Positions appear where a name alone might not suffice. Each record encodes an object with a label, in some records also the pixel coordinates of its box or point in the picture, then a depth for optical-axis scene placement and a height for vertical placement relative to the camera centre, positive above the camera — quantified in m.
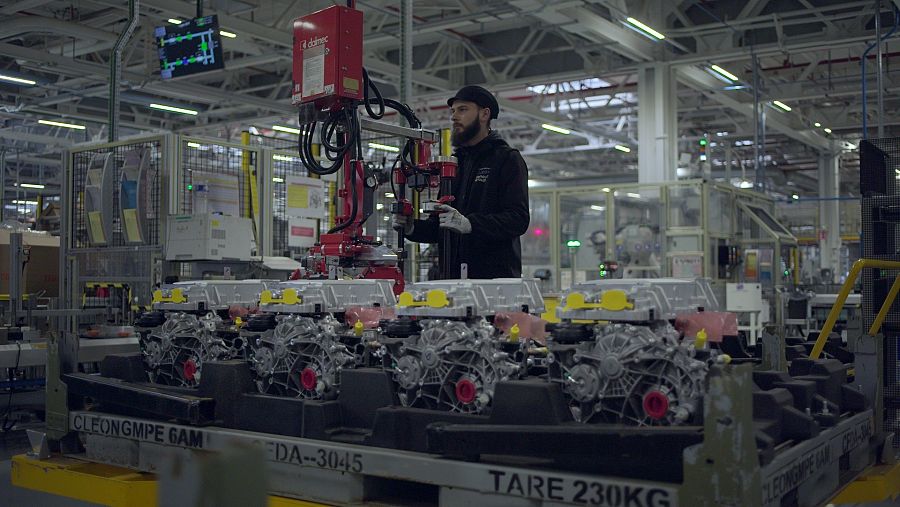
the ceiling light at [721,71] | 13.98 +3.27
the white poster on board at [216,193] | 6.66 +0.64
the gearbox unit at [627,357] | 2.24 -0.23
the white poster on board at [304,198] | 7.65 +0.68
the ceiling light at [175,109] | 15.62 +3.06
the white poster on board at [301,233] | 7.71 +0.37
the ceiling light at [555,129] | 18.23 +3.10
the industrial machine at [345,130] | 3.69 +0.63
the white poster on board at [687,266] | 10.56 +0.07
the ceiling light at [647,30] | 11.21 +3.23
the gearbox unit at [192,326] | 3.34 -0.21
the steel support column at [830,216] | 20.00 +1.34
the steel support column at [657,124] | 13.15 +2.29
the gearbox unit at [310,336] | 2.93 -0.22
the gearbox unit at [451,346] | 2.56 -0.22
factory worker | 3.63 +0.34
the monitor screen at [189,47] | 9.00 +2.42
